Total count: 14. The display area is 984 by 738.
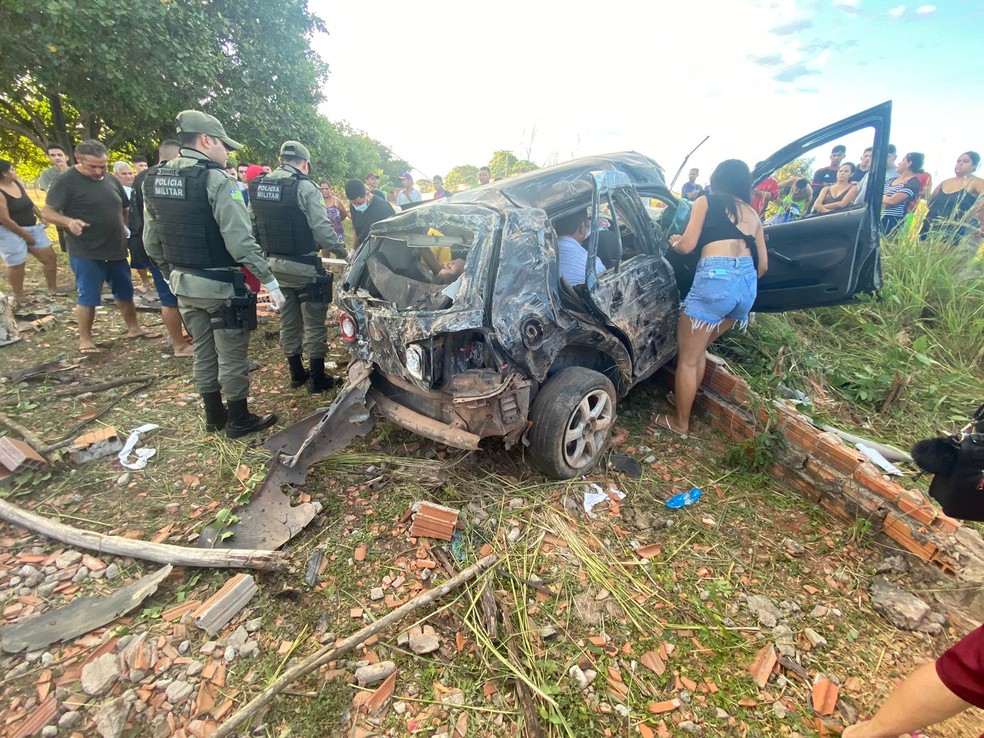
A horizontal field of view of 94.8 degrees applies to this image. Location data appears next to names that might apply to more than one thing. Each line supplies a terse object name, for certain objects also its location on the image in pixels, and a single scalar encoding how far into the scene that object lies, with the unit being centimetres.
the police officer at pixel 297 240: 372
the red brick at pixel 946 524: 216
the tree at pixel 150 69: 725
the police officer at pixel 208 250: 302
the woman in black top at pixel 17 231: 523
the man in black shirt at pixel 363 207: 559
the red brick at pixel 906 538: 221
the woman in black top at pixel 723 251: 299
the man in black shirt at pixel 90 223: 425
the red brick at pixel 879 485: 237
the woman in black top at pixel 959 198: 442
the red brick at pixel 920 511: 223
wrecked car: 245
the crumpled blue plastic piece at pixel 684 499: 283
